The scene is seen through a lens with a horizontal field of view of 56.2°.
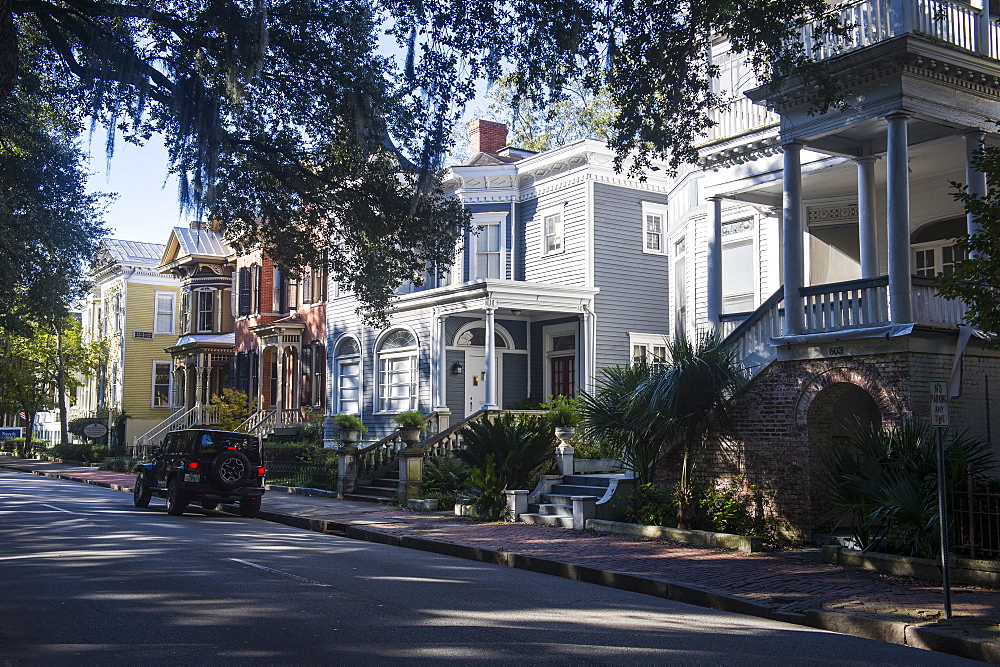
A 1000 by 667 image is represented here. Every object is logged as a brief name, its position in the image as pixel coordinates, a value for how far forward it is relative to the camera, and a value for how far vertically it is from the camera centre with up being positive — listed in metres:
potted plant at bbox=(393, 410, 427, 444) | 21.98 -0.41
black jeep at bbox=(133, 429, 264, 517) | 18.73 -1.21
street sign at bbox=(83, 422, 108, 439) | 35.80 -0.80
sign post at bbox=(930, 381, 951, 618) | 8.70 -0.30
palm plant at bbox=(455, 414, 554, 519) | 18.14 -0.91
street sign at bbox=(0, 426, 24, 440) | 39.81 -1.01
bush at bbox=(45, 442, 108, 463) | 42.88 -2.04
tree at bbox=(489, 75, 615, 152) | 37.72 +12.10
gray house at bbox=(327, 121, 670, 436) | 26.30 +3.31
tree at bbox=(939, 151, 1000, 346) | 9.67 +1.53
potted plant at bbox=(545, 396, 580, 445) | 20.98 -0.12
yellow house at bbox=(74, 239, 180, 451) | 51.47 +4.23
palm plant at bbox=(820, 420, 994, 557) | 11.24 -0.88
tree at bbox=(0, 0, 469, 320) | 12.33 +4.35
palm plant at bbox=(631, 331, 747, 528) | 14.60 +0.22
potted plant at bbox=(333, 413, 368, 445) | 23.86 -0.45
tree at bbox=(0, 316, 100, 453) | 46.09 +2.24
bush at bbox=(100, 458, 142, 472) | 37.41 -2.27
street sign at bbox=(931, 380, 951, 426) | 9.18 +0.06
